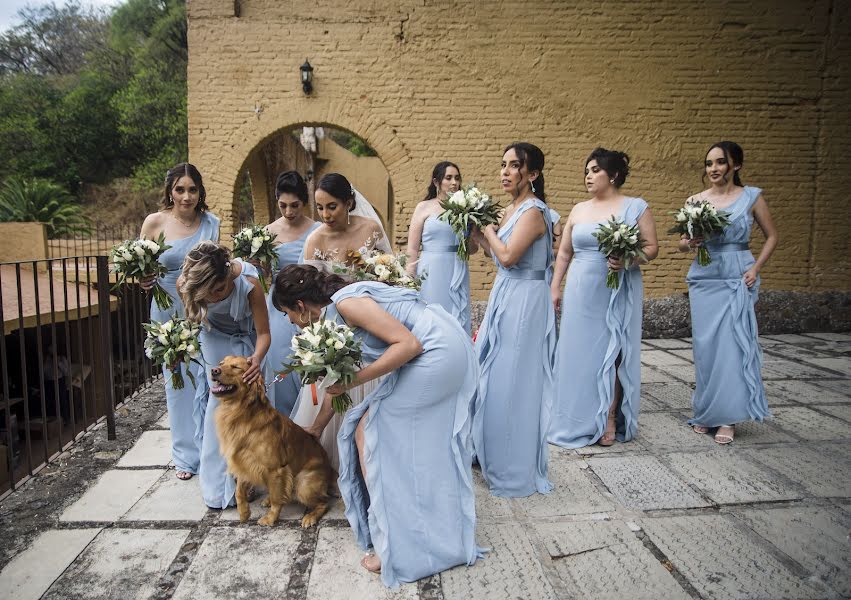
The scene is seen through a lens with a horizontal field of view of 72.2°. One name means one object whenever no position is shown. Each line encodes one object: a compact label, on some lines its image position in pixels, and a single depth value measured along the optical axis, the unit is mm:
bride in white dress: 3783
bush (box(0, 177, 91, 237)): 17734
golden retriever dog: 3359
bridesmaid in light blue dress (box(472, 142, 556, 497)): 3852
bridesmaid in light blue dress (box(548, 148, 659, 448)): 4711
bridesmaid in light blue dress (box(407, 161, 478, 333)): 5590
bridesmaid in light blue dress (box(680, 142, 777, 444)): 4883
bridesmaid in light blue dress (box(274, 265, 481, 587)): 2855
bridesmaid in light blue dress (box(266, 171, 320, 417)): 4359
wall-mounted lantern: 8977
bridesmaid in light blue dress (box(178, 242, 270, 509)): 3443
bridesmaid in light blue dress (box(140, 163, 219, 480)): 4184
